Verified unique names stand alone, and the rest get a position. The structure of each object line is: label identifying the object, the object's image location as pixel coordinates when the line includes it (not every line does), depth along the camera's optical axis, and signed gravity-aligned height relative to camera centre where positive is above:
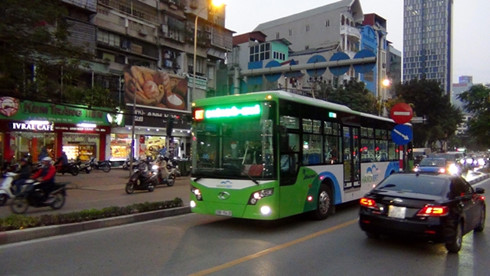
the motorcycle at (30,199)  10.43 -1.55
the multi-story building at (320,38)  53.72 +15.61
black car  6.54 -1.11
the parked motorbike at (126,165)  27.27 -1.60
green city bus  8.13 -0.28
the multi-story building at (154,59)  29.80 +6.99
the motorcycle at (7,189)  11.74 -1.44
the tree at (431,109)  52.09 +4.89
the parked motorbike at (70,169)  23.06 -1.63
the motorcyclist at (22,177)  11.14 -1.04
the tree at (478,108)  40.84 +4.08
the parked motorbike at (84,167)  24.50 -1.59
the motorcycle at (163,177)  17.36 -1.57
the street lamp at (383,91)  58.10 +8.04
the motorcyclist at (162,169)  17.97 -1.22
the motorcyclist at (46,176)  10.81 -0.97
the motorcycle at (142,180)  15.39 -1.51
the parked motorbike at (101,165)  26.47 -1.57
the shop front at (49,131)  23.17 +0.69
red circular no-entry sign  14.34 +1.16
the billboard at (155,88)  29.69 +4.37
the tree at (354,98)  40.16 +4.84
